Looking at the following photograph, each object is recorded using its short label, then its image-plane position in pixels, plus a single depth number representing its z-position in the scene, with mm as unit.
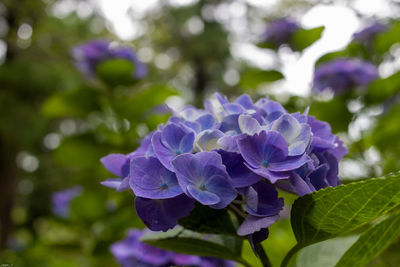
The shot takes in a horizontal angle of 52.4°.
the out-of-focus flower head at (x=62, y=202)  1647
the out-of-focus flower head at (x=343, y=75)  1219
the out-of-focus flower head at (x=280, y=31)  1459
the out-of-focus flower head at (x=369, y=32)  1451
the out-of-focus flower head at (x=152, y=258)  728
